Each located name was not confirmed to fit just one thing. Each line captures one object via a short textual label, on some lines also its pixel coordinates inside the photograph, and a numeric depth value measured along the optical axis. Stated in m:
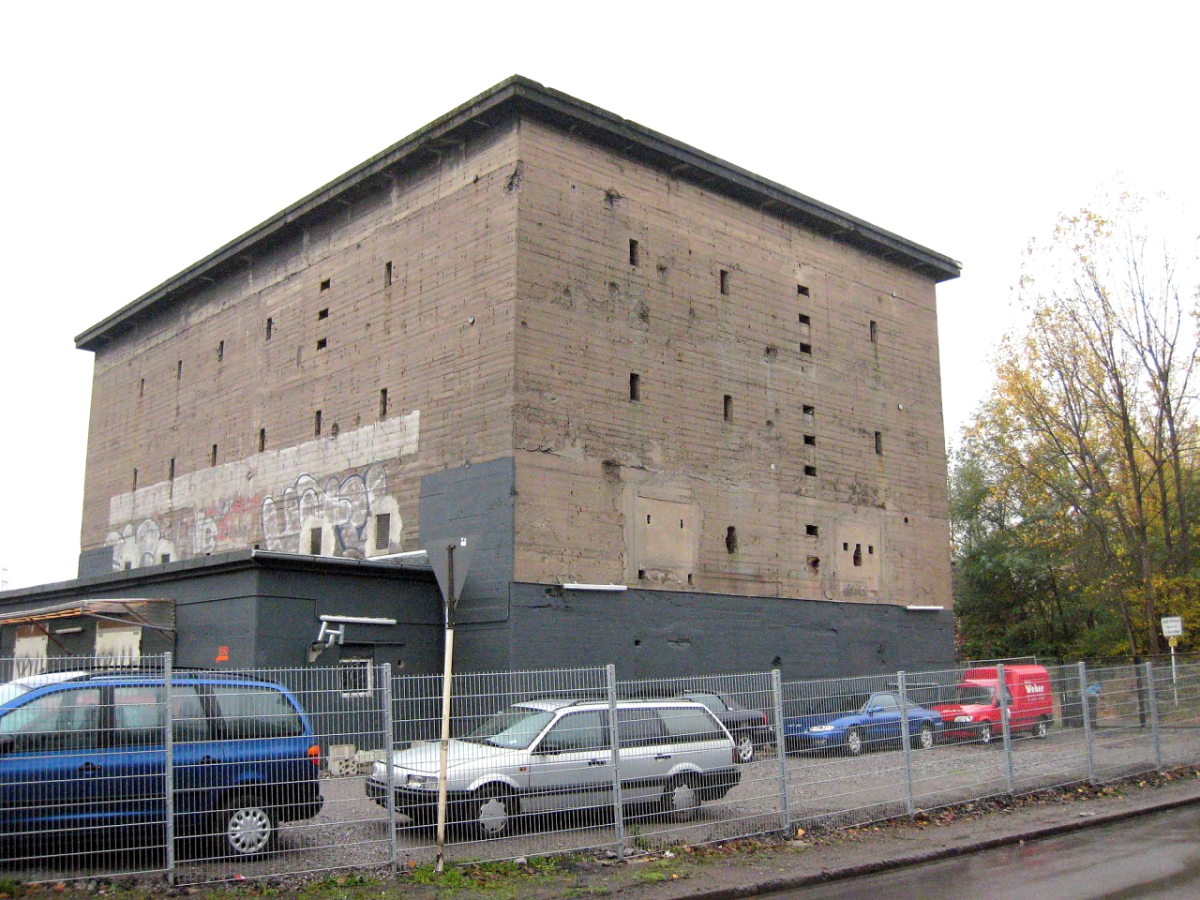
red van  13.80
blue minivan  8.74
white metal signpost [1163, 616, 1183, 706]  29.31
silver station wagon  10.50
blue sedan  12.30
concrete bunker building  24.44
